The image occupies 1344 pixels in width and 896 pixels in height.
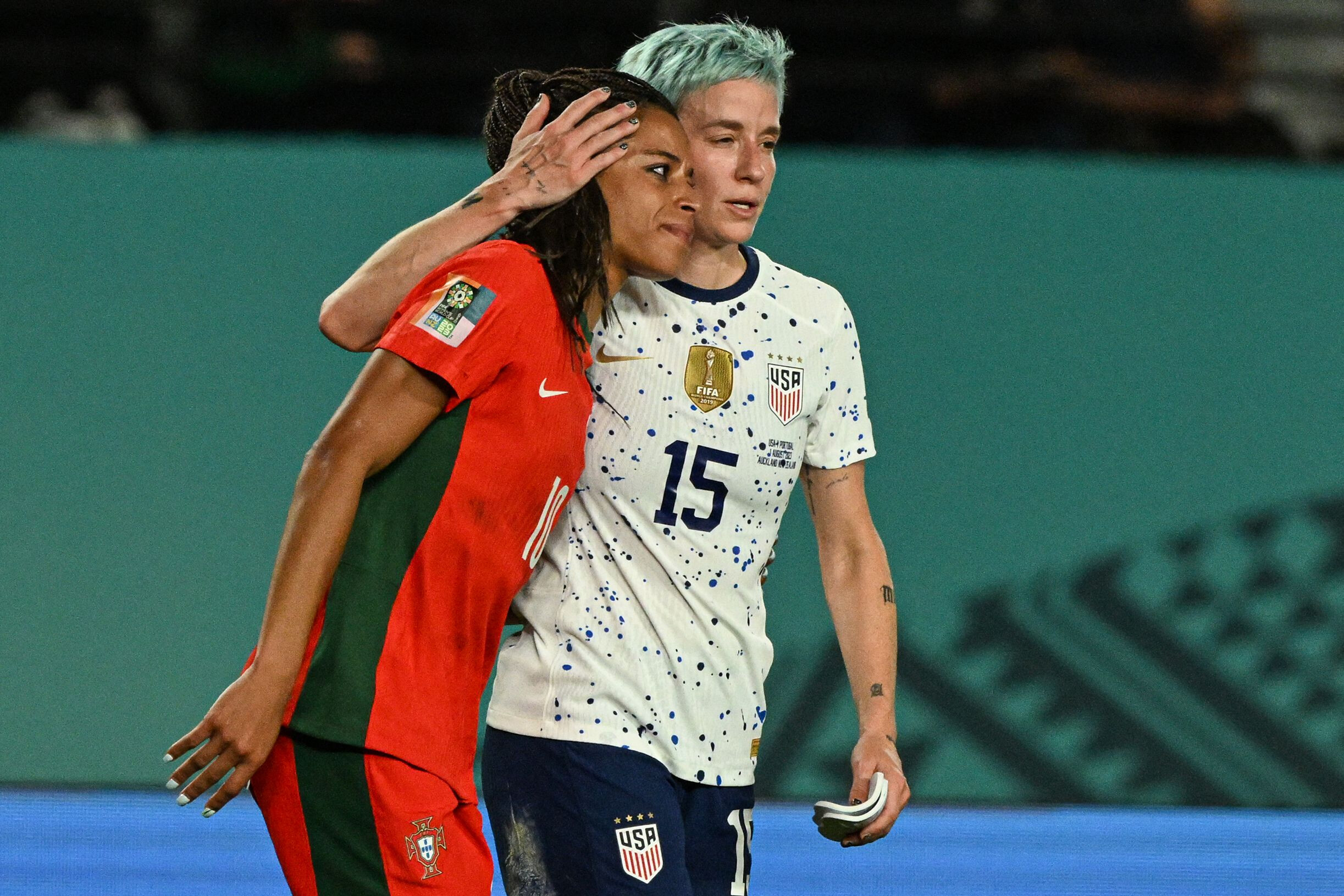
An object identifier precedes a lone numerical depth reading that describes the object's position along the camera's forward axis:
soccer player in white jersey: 19.02
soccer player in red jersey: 18.72
